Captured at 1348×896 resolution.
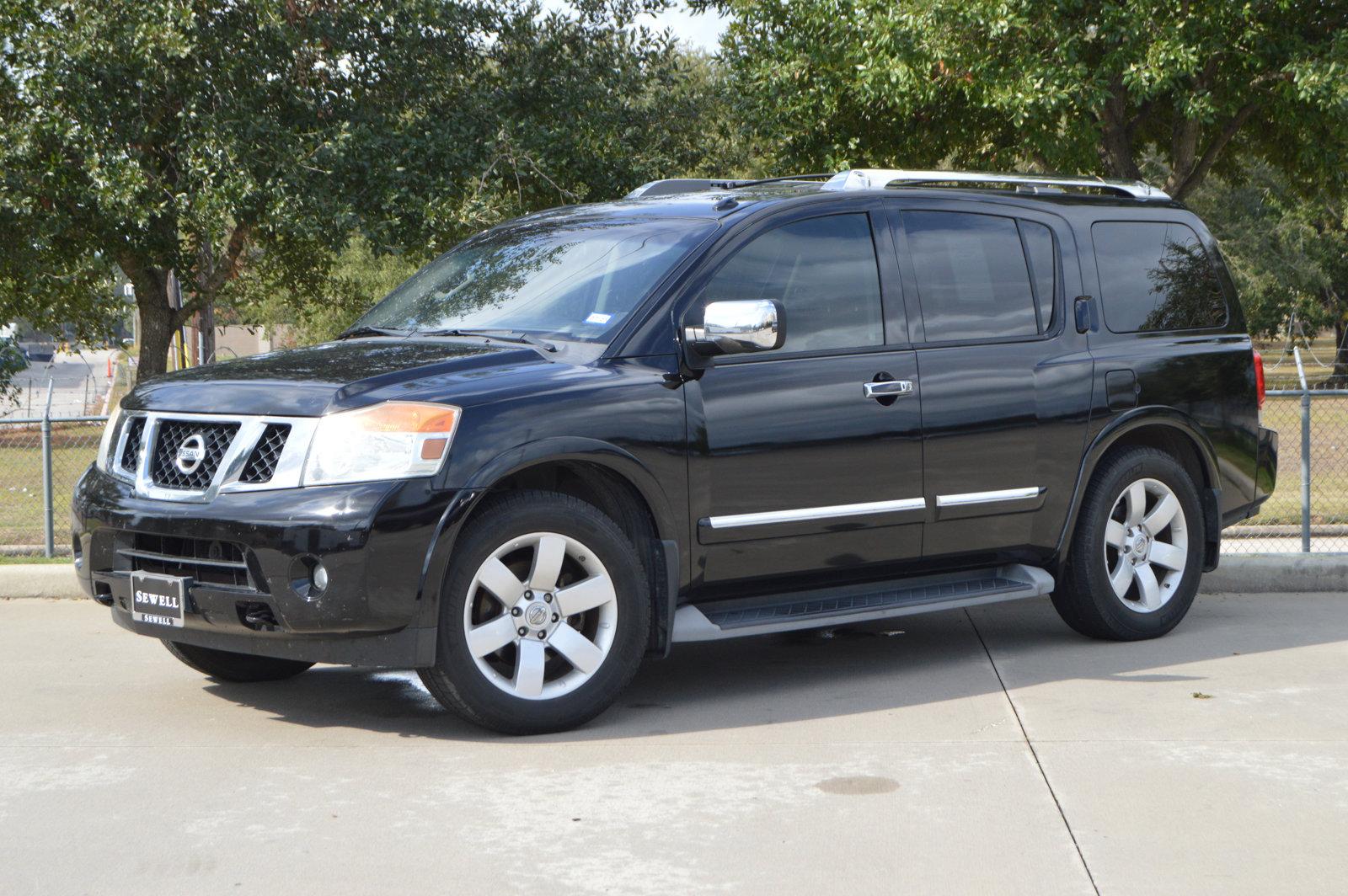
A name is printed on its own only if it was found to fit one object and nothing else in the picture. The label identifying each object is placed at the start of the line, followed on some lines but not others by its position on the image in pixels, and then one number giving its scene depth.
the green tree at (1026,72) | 15.42
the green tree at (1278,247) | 41.69
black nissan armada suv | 5.34
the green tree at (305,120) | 16.06
